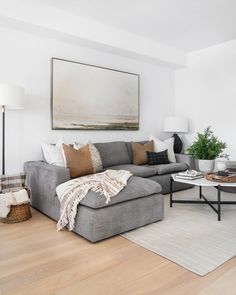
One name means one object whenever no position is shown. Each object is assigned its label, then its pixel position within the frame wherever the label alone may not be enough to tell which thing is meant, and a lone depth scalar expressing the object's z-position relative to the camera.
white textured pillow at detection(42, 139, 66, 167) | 3.02
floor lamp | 2.79
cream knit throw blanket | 2.32
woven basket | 2.67
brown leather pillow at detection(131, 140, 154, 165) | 4.06
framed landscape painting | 3.68
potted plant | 3.26
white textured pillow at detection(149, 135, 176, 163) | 4.29
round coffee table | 2.71
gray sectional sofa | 2.20
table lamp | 4.81
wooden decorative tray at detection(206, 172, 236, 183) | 2.78
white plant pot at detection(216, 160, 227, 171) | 3.18
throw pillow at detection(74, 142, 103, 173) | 3.28
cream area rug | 1.89
